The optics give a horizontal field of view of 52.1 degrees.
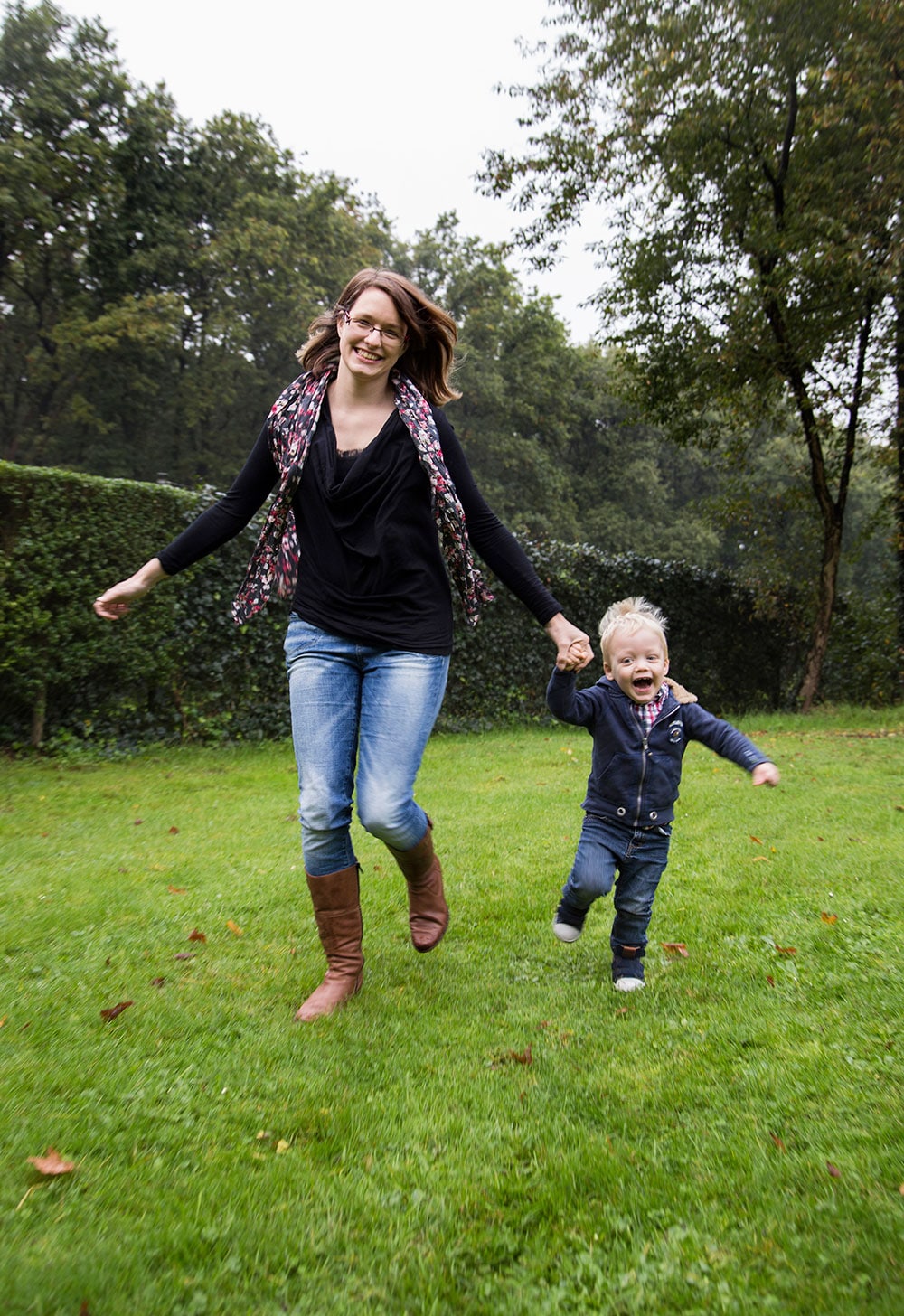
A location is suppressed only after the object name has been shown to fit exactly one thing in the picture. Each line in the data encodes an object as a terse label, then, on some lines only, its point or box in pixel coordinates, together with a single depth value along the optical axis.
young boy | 3.54
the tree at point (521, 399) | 33.66
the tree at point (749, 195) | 12.91
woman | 3.23
